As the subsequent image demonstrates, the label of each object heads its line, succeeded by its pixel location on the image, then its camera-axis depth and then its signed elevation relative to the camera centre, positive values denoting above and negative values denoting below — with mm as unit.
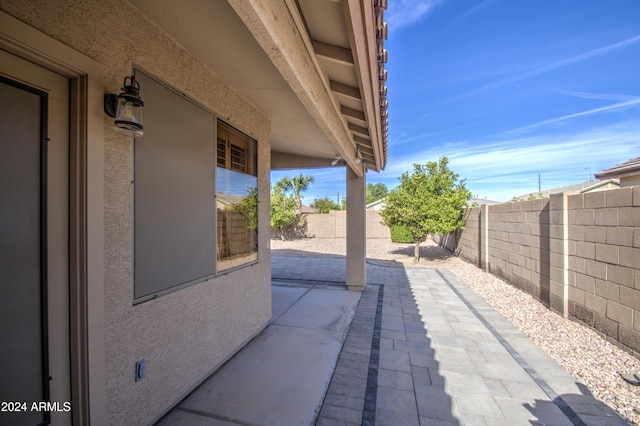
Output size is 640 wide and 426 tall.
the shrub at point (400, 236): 18531 -1533
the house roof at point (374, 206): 36669 +1359
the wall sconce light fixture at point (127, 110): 1883 +789
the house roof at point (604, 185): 11561 +1384
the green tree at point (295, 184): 28547 +3479
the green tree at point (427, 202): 10938 +575
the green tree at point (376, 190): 65000 +6348
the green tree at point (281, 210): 20953 +404
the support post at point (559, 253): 5000 -779
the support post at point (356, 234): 7250 -540
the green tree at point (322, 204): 35250 +1765
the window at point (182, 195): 2303 +222
